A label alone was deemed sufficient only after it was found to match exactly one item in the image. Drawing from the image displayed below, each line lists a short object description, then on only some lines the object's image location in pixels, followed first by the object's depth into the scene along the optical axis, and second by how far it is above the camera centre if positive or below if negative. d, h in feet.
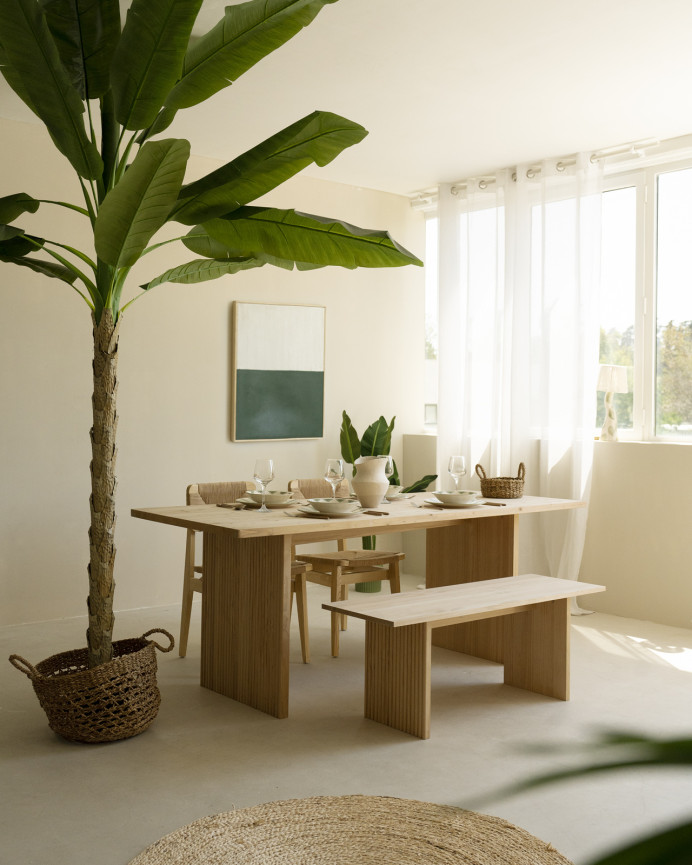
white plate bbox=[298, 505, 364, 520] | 11.20 -1.20
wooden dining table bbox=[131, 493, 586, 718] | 10.82 -2.01
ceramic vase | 12.09 -0.85
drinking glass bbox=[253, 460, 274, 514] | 11.64 -0.72
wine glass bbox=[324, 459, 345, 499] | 11.96 -0.74
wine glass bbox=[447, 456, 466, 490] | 13.04 -0.69
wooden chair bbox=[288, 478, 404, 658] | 13.64 -2.35
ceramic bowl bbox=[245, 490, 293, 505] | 12.01 -1.08
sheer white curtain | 16.90 +1.83
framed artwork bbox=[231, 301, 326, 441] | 18.15 +0.99
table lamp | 16.60 +0.74
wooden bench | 10.25 -2.75
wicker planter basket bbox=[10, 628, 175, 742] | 9.75 -3.18
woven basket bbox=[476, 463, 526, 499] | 13.42 -1.02
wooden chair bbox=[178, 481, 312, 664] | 13.51 -2.33
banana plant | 8.54 +2.84
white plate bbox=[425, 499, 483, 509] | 12.51 -1.20
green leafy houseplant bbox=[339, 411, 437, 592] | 18.60 -0.52
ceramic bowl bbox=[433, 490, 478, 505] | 12.51 -1.09
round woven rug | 7.50 -3.73
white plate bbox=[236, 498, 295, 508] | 12.06 -1.19
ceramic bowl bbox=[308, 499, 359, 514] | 11.14 -1.11
